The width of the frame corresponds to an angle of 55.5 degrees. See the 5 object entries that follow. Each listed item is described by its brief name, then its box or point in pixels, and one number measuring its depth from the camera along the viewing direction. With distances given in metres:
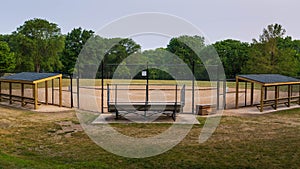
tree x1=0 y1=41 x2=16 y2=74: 38.27
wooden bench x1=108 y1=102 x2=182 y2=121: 9.35
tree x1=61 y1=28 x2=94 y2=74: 48.27
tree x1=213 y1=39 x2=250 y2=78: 41.03
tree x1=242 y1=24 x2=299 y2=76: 27.44
